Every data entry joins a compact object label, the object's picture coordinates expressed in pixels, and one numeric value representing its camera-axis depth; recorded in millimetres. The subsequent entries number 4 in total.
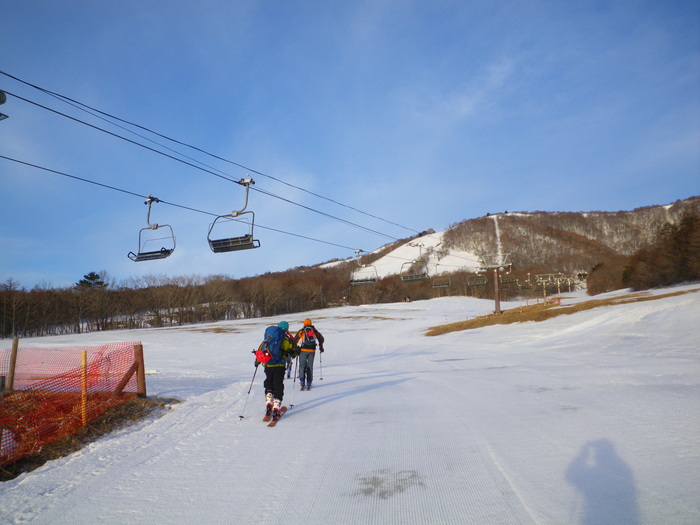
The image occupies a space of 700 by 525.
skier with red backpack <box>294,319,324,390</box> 11172
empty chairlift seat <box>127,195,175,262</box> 12836
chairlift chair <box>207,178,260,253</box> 12023
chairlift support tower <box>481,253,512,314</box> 37100
